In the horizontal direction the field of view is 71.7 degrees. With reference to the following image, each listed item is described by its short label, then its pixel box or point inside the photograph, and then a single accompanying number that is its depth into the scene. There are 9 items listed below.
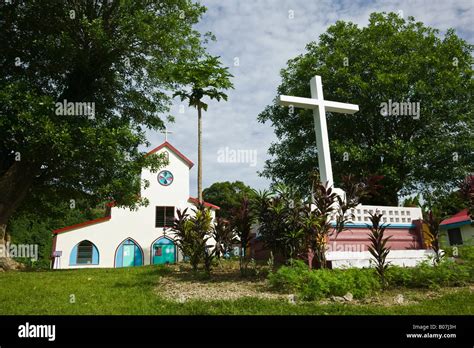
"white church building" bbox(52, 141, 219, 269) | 24.44
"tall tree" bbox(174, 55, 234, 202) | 16.78
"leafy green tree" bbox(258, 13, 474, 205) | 17.61
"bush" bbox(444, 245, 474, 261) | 9.15
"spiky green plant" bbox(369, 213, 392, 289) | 7.12
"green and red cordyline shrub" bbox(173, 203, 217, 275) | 9.68
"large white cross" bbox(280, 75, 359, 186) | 11.06
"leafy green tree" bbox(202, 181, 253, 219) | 45.22
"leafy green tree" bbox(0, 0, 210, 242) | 11.40
